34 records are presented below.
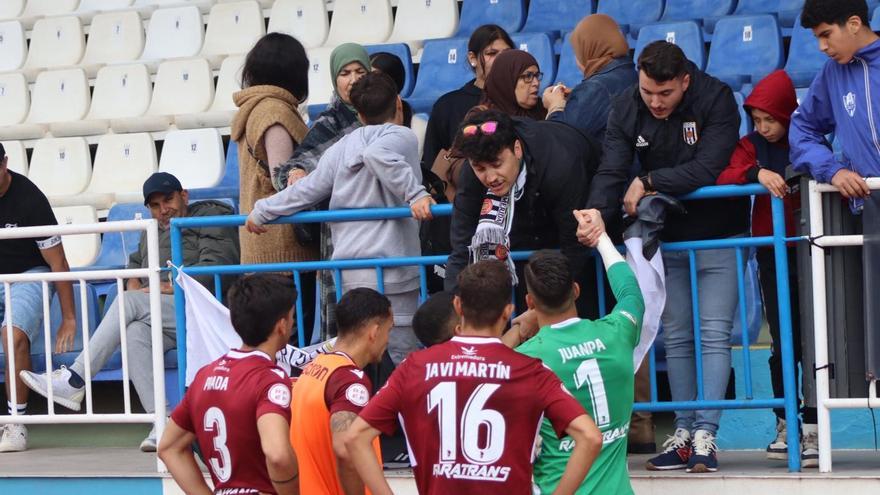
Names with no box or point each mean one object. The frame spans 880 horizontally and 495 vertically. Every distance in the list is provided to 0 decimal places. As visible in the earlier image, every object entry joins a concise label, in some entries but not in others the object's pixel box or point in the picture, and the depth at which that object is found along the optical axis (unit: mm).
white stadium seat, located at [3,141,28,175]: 19078
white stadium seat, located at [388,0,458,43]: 18781
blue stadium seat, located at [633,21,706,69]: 16094
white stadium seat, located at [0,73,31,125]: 20297
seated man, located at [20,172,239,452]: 12759
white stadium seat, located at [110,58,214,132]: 19203
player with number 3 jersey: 8289
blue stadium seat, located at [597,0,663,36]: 17422
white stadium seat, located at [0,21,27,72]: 21391
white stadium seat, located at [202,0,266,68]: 20016
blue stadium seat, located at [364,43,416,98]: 17922
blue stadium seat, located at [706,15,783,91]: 15758
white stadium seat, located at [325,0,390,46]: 19219
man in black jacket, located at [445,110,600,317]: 9281
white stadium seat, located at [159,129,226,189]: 17719
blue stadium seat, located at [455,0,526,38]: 18359
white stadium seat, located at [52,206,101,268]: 17250
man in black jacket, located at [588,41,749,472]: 9773
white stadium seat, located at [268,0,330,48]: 19719
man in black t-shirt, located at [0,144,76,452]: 13430
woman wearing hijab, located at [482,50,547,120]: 10680
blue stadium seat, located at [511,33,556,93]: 16687
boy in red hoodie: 9992
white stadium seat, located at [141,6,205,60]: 20672
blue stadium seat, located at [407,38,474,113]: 17141
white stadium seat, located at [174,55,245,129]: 18672
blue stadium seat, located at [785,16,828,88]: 15042
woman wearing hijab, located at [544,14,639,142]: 10648
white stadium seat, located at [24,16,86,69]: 21156
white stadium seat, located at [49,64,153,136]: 19578
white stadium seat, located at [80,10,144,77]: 21062
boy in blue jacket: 9383
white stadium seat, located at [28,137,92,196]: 18734
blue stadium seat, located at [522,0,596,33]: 17969
